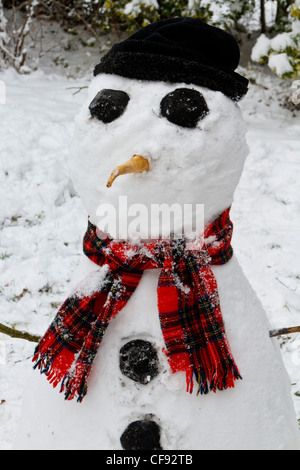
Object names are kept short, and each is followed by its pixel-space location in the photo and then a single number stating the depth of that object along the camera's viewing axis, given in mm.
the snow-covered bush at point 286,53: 3904
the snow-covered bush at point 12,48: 4784
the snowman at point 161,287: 1120
